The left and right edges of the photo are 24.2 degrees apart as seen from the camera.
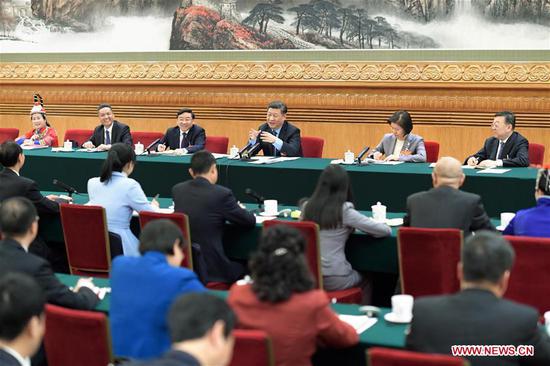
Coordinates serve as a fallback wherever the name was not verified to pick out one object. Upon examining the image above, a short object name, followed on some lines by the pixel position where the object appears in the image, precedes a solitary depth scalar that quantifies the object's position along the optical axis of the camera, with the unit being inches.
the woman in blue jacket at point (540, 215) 290.9
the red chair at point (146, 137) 586.9
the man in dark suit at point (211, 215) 335.7
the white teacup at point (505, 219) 335.2
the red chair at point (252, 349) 180.7
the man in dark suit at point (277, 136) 515.3
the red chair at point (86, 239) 340.4
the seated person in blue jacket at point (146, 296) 208.6
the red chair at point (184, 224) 321.9
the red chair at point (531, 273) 260.5
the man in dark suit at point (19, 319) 168.7
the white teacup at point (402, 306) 222.7
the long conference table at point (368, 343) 209.2
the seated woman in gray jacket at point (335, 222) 302.4
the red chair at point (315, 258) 295.2
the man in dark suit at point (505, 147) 459.0
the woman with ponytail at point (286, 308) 194.6
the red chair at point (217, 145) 555.8
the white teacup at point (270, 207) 366.6
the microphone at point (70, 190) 396.1
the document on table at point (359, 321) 218.9
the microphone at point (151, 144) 536.2
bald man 298.3
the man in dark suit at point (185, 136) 552.1
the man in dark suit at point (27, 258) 231.9
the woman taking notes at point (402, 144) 490.9
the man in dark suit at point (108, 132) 566.5
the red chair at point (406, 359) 154.8
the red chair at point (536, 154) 484.5
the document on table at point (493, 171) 432.5
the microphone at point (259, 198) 353.1
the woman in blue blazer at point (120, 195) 357.0
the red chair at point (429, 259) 281.6
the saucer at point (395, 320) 222.5
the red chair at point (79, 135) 608.6
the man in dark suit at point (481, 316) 176.5
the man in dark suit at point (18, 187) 363.6
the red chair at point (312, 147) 538.0
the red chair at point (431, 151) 511.7
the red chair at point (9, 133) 639.6
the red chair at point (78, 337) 200.9
